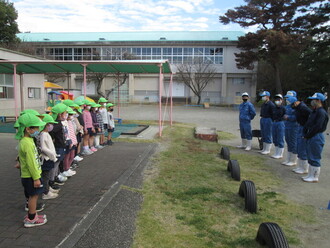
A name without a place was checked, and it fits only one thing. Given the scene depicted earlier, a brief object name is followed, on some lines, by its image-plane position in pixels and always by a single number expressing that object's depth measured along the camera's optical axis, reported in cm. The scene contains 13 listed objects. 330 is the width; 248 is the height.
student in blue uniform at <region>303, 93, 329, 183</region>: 594
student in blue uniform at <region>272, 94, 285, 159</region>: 825
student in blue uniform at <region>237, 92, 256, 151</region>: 957
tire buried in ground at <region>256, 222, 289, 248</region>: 303
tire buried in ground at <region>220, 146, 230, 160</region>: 800
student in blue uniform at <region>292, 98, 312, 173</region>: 674
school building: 4278
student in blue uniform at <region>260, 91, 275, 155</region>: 894
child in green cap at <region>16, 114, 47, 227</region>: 348
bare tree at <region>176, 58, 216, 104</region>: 4062
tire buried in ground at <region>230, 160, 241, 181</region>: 600
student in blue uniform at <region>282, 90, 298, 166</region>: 742
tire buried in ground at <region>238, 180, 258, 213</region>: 436
